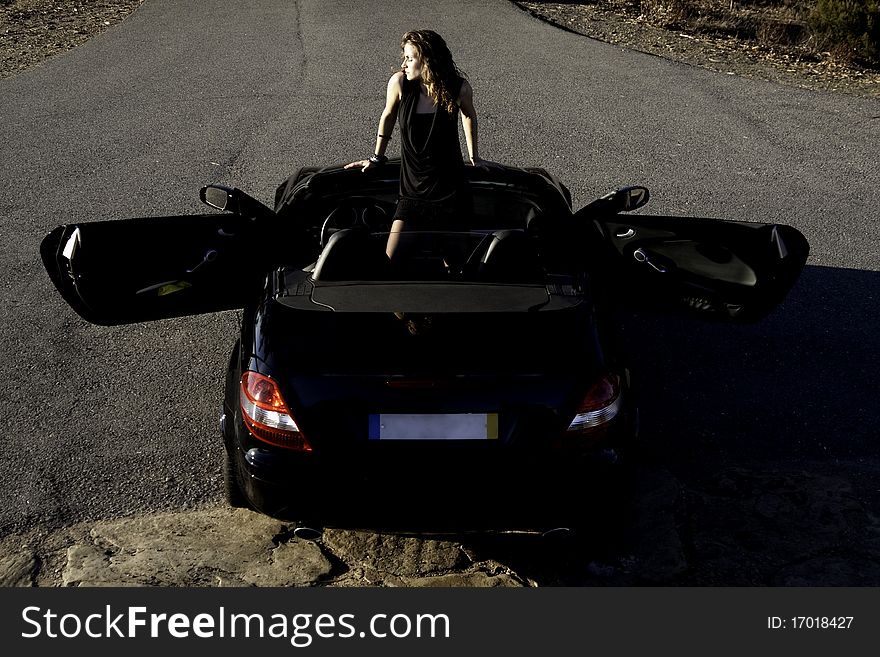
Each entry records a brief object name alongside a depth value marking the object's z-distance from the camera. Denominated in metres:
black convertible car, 3.77
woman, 5.46
